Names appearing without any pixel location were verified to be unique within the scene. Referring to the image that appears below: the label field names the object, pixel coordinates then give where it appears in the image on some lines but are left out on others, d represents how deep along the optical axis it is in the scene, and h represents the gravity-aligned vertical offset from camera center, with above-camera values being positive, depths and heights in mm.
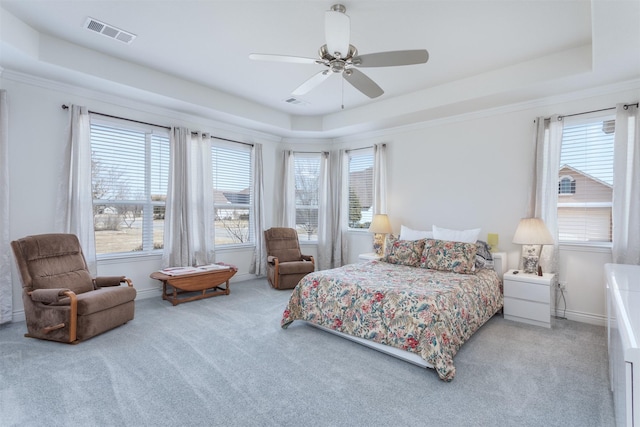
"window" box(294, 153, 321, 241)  6332 +335
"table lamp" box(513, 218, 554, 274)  3590 -304
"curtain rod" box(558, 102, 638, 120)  3412 +1128
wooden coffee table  4137 -985
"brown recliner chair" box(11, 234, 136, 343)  2928 -834
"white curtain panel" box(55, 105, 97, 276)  3740 +236
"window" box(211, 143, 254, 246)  5410 +286
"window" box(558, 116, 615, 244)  3639 +346
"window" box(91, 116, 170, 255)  4137 +333
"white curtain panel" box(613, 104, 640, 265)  3307 +267
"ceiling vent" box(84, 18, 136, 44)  2932 +1682
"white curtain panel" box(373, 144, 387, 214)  5488 +535
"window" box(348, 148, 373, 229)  5844 +401
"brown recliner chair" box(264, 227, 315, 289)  5070 -837
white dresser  1008 -455
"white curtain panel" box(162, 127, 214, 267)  4629 +86
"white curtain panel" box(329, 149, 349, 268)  5961 +70
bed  2531 -826
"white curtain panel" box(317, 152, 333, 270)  6066 -157
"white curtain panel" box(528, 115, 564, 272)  3838 +392
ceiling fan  2217 +1214
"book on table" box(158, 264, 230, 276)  4223 -830
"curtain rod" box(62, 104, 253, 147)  3783 +1187
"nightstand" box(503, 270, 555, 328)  3453 -958
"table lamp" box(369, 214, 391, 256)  5162 -319
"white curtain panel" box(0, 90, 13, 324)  3316 -113
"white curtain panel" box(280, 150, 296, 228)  6137 +294
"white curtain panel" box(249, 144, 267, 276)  5754 -85
